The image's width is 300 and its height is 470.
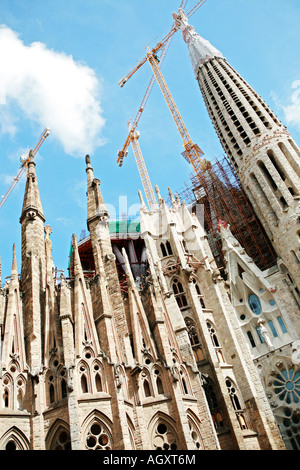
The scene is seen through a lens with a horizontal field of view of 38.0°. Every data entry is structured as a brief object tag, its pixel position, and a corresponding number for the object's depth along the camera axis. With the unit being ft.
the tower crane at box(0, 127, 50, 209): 163.45
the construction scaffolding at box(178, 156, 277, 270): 96.54
